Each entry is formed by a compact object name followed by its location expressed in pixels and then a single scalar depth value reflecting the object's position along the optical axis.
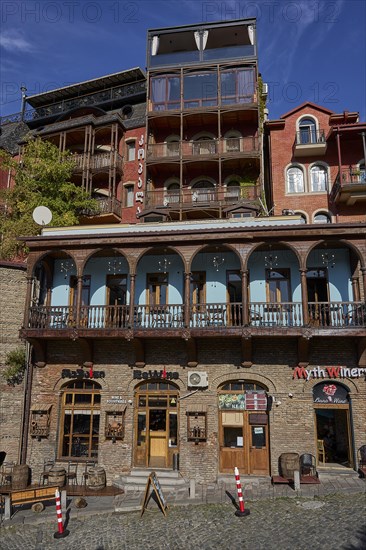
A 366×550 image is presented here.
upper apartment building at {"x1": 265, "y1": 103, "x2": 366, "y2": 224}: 22.67
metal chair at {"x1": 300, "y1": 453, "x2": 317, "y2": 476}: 14.02
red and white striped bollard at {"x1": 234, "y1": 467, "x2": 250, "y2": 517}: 11.50
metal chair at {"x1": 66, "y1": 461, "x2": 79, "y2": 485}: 14.89
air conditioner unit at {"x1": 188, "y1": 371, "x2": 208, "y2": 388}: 15.27
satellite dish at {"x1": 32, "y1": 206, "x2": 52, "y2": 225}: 19.05
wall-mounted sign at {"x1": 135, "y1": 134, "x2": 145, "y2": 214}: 26.11
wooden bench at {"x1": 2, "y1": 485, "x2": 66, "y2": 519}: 12.11
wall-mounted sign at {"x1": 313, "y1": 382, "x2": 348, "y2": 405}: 14.82
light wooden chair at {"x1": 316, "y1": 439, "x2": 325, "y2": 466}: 14.89
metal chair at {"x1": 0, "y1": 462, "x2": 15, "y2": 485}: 14.77
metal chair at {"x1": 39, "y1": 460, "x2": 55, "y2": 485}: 14.97
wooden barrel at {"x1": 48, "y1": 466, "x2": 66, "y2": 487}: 14.43
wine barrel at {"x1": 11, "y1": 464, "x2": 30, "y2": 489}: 14.38
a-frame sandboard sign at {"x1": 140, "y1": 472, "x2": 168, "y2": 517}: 12.06
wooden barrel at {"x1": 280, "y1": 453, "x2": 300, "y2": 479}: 13.93
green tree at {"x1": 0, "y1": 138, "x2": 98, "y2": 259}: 22.66
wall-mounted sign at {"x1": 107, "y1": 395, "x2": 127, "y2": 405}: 15.67
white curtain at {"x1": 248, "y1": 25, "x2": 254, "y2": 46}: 25.64
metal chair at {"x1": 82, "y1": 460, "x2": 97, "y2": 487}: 14.65
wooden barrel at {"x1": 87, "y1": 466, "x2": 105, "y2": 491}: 14.27
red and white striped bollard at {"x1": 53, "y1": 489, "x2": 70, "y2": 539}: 11.08
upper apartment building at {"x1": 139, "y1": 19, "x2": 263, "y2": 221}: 24.53
